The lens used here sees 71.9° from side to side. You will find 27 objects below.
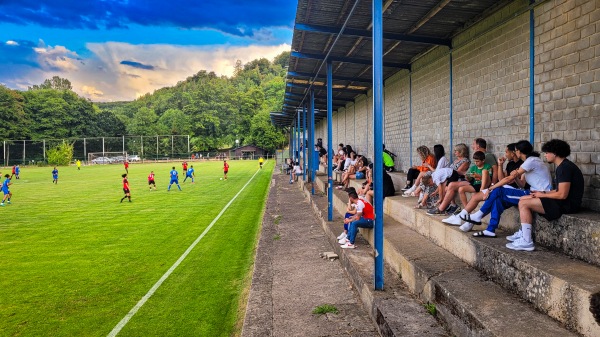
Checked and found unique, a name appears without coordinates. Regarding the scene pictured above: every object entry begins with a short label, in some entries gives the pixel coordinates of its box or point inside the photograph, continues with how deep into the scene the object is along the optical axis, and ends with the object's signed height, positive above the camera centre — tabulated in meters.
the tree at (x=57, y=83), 129.88 +24.52
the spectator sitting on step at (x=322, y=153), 23.49 +0.20
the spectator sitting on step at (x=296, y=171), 22.48 -0.81
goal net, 72.38 +0.44
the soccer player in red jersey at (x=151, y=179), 22.47 -1.09
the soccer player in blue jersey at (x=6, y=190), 18.73 -1.32
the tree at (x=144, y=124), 92.38 +8.15
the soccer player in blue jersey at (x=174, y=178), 22.39 -1.05
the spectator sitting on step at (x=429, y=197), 7.19 -0.74
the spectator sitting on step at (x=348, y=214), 7.60 -1.10
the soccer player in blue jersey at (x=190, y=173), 26.72 -0.94
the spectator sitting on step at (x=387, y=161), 11.35 -0.14
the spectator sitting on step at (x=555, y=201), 4.41 -0.52
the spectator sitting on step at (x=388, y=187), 9.16 -0.69
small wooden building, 79.44 +1.28
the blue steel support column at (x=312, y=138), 13.10 +0.66
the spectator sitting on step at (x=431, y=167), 7.70 -0.22
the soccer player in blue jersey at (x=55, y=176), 28.97 -1.11
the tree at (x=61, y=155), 66.19 +0.76
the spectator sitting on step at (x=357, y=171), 12.69 -0.47
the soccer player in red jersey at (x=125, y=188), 17.78 -1.23
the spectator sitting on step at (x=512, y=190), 4.91 -0.44
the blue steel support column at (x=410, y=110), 12.23 +1.36
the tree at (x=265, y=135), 82.44 +4.47
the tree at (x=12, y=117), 78.71 +8.49
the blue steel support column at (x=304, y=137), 17.75 +0.86
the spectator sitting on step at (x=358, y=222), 7.33 -1.17
